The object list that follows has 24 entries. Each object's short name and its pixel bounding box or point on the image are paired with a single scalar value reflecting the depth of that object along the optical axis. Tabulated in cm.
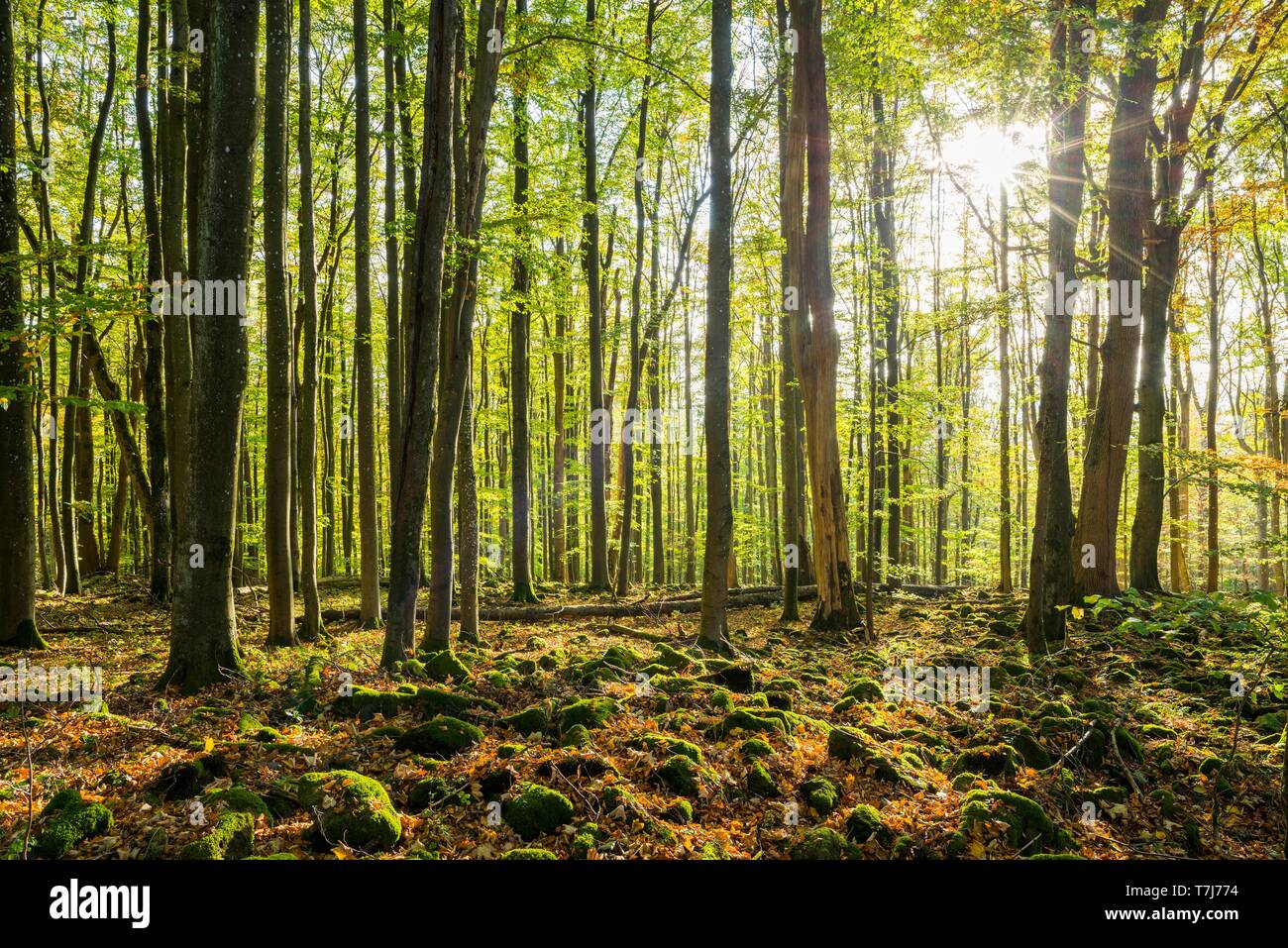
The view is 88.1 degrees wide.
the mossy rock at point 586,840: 366
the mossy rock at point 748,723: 567
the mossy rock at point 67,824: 331
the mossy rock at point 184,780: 407
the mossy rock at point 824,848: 380
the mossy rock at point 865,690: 703
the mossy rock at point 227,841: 328
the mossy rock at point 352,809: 364
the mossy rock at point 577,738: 504
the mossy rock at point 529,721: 544
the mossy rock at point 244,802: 378
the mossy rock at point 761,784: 470
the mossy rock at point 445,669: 693
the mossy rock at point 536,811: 392
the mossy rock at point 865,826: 415
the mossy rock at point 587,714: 550
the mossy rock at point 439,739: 496
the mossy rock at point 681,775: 453
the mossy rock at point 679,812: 418
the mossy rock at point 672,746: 495
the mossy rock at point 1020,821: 420
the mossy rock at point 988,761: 527
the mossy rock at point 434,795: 415
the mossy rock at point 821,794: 448
